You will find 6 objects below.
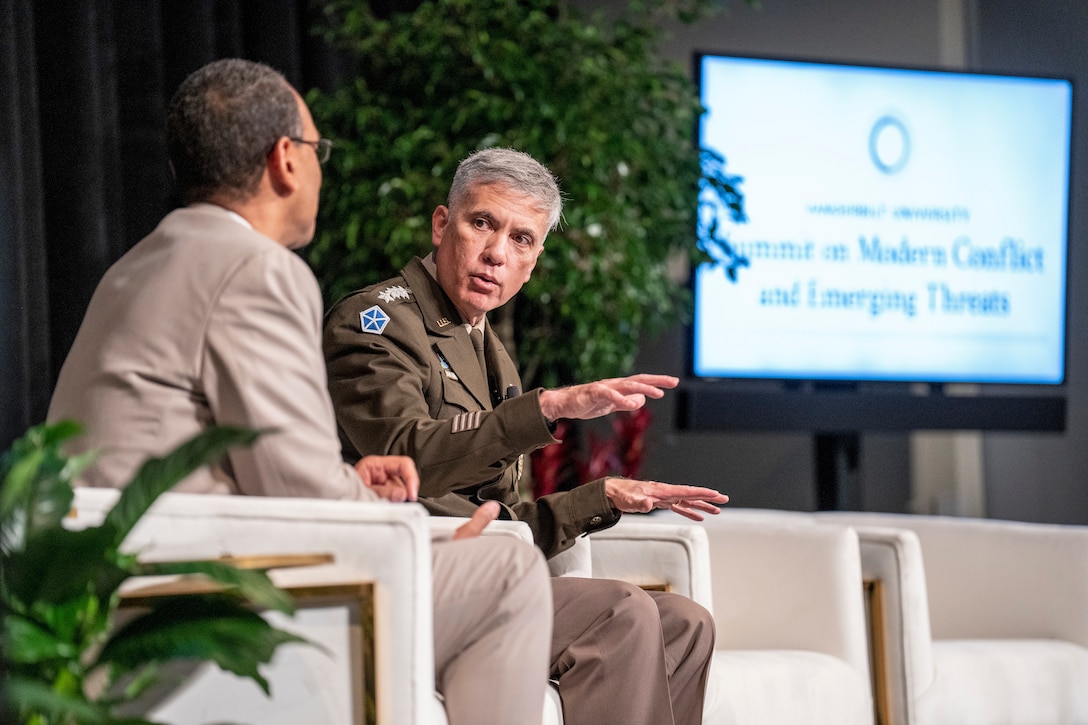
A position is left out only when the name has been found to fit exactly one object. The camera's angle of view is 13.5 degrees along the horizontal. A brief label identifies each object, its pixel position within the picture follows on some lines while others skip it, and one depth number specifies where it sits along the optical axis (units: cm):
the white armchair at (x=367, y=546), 590
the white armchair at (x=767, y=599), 659
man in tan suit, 596
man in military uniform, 631
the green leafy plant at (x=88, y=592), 575
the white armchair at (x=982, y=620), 678
